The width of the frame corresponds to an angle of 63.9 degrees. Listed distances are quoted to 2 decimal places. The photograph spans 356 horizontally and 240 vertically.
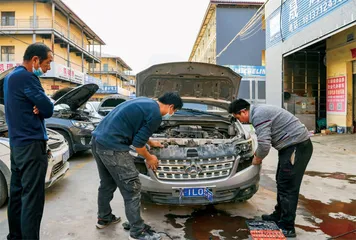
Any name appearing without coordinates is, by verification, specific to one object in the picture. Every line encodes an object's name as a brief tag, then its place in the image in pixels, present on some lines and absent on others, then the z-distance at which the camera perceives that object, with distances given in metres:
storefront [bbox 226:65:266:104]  15.15
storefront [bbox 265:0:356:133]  9.81
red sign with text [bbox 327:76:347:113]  10.74
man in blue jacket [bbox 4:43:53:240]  2.30
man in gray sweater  2.88
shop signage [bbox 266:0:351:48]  7.92
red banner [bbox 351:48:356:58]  10.08
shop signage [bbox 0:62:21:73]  20.38
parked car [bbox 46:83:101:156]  6.25
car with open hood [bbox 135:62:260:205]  3.01
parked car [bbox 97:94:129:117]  11.18
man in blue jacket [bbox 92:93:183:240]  2.62
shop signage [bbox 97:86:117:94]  36.69
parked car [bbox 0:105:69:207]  3.44
